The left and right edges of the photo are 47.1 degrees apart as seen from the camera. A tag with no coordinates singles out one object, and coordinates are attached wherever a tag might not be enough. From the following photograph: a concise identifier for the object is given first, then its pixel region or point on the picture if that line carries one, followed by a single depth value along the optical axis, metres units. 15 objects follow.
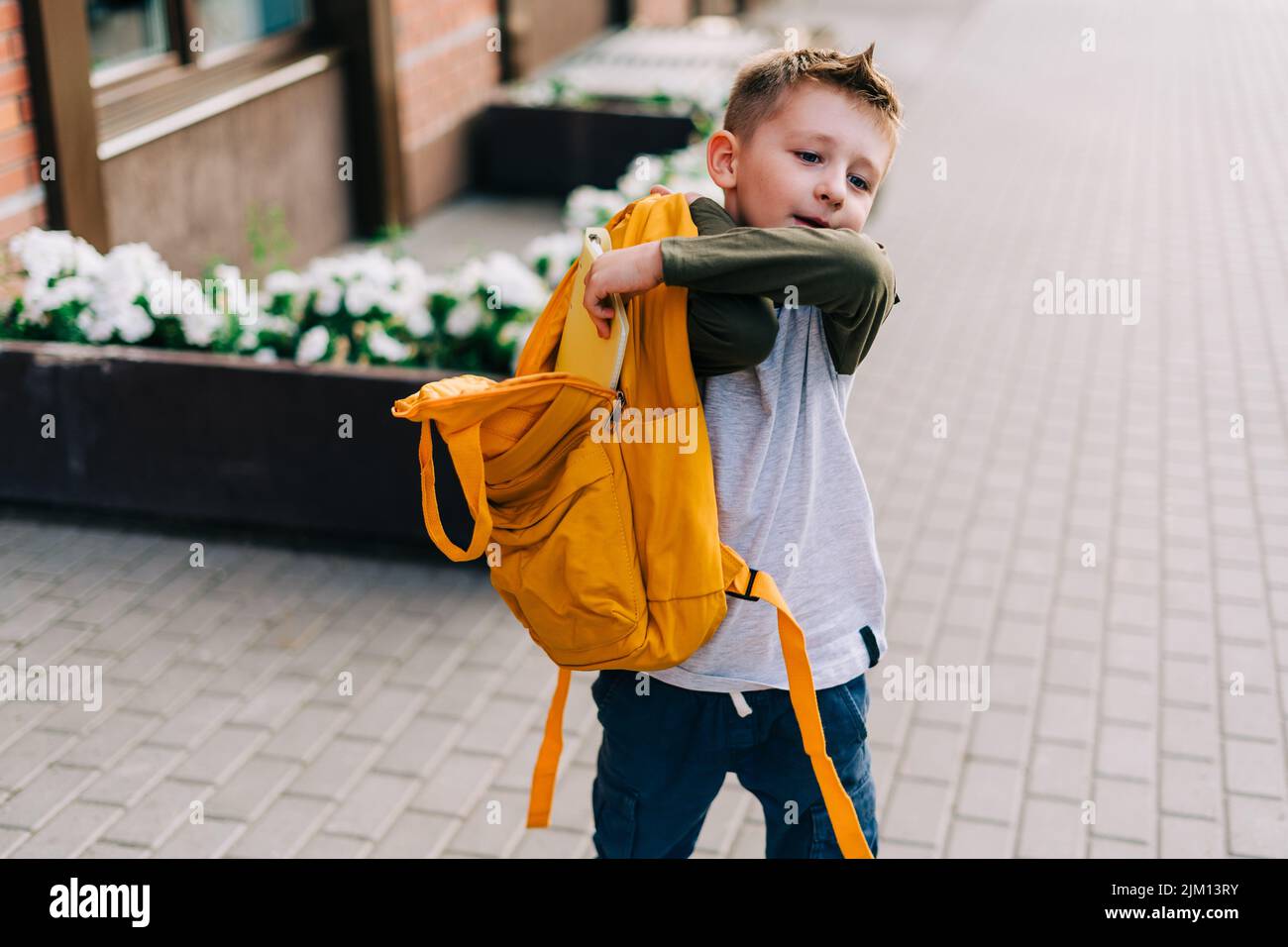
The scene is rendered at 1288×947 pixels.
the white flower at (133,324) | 5.35
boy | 2.13
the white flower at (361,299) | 5.45
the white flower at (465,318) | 5.39
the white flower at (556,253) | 5.88
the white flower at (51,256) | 5.48
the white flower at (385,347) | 5.30
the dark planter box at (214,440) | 5.09
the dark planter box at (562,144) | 10.34
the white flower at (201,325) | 5.36
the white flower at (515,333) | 5.28
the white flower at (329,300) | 5.50
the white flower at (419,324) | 5.40
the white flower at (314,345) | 5.23
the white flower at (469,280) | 5.46
